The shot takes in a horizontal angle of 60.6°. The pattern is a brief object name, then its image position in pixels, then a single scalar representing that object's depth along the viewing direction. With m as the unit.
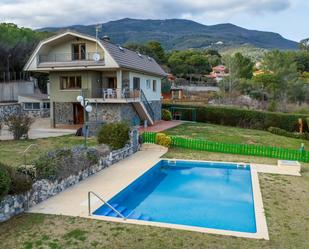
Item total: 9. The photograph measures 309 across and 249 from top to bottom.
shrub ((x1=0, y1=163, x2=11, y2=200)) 6.62
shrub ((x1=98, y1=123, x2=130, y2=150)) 14.05
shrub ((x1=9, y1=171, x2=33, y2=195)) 7.29
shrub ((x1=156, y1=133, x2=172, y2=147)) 16.29
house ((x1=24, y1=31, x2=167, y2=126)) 20.60
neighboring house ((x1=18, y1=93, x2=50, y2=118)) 28.42
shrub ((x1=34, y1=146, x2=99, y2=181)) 8.64
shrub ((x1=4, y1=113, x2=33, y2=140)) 17.08
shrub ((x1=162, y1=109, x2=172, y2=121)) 28.56
